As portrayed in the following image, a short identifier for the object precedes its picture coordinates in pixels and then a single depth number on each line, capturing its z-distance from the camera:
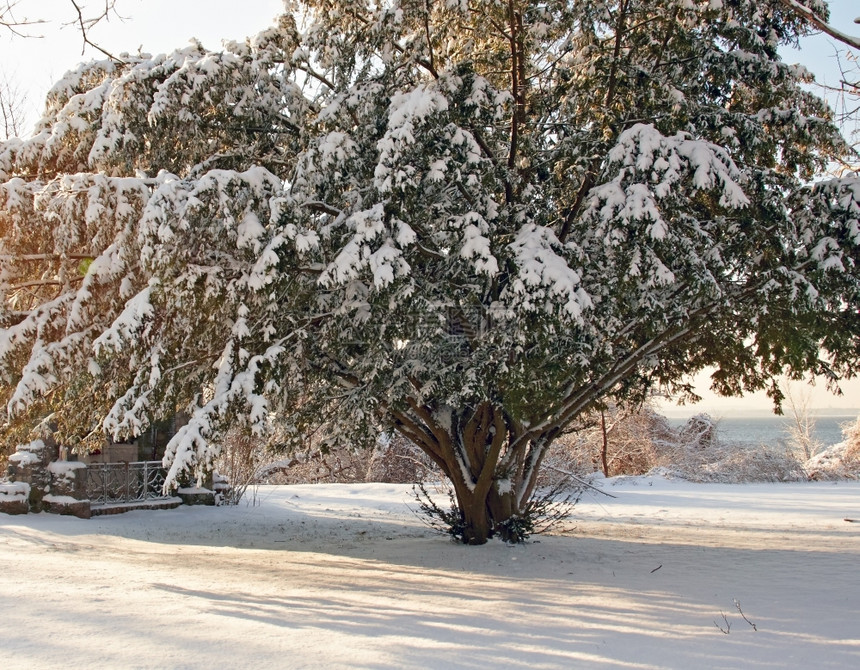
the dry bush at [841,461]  20.23
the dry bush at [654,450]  21.91
